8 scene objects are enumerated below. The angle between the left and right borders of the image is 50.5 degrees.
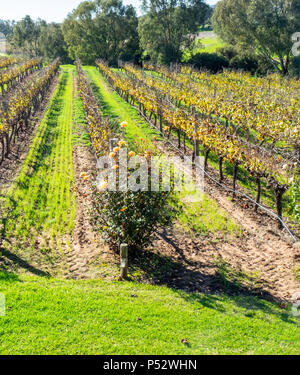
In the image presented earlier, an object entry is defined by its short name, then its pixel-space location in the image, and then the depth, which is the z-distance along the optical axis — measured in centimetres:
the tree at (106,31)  5341
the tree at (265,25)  3319
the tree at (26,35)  6669
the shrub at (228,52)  4421
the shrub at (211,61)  4512
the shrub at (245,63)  4247
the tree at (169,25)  4300
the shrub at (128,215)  682
